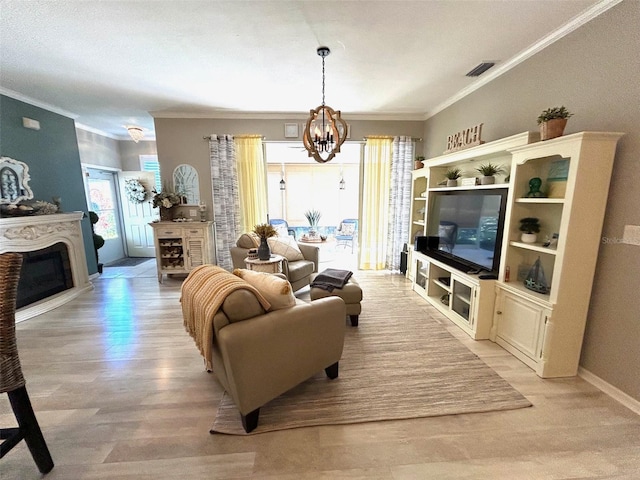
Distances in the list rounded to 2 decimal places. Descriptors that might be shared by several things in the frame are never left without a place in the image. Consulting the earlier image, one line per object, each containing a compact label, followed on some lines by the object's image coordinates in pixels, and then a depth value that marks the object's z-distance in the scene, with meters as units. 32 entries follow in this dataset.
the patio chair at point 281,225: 6.26
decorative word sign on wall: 2.80
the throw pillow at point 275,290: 1.68
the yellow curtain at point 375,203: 4.58
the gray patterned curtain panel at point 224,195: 4.33
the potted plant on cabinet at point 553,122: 1.92
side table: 3.21
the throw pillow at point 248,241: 3.75
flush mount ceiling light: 3.83
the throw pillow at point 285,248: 3.78
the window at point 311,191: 8.02
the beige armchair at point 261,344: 1.46
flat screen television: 2.55
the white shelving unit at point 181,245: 4.25
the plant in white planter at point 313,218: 6.60
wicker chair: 1.24
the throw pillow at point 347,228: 6.62
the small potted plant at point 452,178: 3.27
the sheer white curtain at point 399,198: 4.57
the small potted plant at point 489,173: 2.73
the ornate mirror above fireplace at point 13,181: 3.21
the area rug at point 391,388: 1.71
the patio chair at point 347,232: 6.60
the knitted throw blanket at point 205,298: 1.48
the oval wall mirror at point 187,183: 4.43
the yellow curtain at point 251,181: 4.39
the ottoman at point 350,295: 2.76
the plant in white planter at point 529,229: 2.27
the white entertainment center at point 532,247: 1.84
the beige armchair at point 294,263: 3.55
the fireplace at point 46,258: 3.11
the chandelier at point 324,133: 2.25
